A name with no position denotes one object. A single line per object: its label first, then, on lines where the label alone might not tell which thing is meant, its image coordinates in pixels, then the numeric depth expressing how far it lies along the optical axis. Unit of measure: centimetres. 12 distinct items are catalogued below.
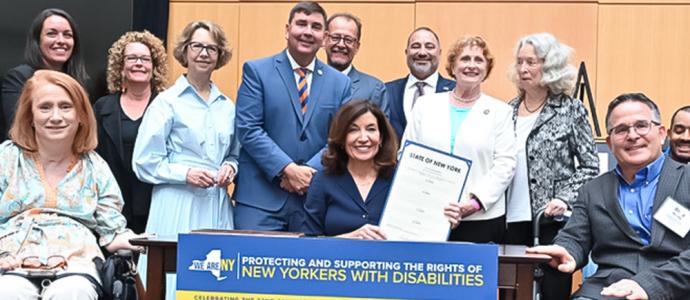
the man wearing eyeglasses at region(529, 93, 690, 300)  308
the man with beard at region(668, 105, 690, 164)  427
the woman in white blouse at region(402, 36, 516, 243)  380
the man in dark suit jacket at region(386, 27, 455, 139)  462
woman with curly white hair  394
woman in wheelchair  329
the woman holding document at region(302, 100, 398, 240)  352
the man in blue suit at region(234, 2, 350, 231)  389
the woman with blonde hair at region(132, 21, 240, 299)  399
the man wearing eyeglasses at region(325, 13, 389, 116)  456
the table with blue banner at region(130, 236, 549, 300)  297
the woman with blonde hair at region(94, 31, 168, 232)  432
